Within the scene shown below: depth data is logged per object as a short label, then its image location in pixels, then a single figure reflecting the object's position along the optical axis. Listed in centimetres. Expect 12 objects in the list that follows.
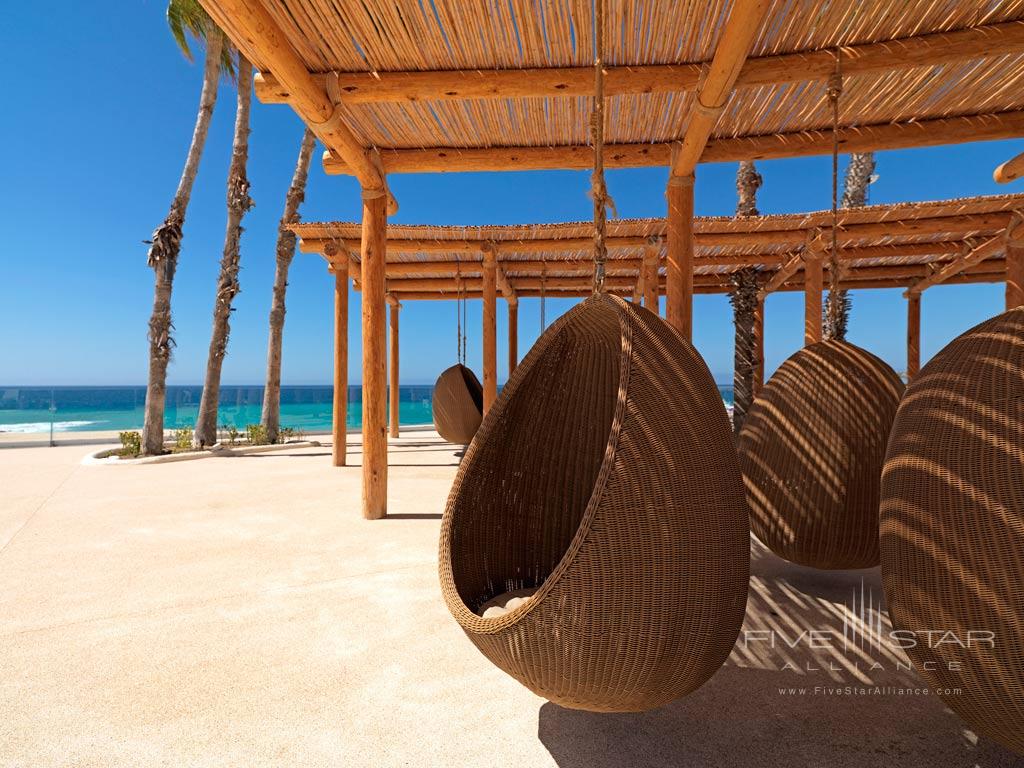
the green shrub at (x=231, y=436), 998
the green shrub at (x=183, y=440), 923
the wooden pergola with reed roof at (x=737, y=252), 583
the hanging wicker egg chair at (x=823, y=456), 243
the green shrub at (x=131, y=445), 834
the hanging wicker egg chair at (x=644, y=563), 134
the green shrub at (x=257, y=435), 1015
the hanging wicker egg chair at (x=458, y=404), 725
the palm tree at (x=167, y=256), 855
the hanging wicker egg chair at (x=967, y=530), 125
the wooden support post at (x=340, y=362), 725
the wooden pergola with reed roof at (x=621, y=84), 306
